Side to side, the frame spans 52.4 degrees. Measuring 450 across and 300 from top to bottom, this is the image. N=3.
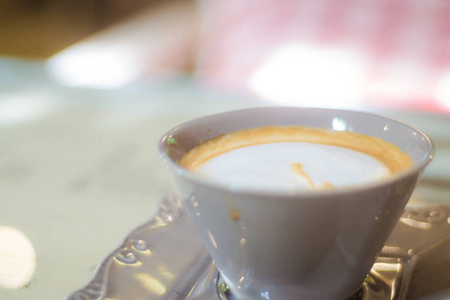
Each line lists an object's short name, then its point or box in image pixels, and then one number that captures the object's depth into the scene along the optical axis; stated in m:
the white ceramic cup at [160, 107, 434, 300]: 0.31
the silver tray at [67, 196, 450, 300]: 0.39
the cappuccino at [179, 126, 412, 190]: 0.39
